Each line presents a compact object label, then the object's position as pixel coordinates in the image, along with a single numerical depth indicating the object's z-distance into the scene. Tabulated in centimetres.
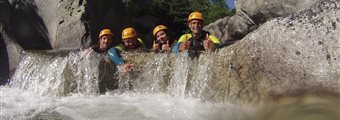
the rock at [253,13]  1165
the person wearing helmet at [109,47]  754
